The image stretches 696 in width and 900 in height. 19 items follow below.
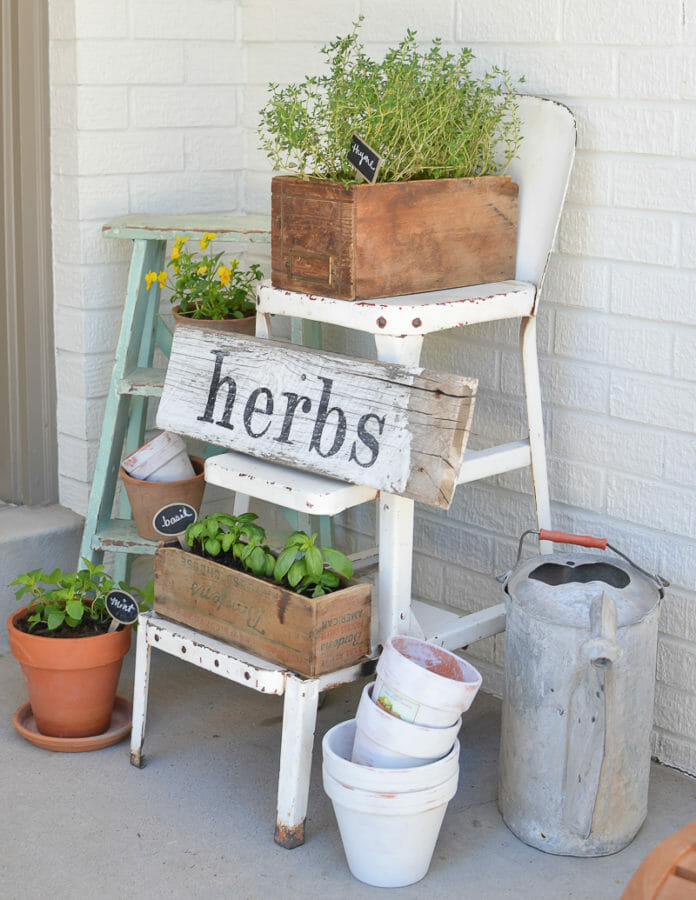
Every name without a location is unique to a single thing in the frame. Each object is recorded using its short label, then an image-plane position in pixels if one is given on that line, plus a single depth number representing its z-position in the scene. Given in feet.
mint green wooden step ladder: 8.77
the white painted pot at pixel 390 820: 6.48
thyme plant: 7.18
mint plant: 8.09
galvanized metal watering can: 6.76
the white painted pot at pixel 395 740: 6.56
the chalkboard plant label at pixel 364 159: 6.85
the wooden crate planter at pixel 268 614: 6.86
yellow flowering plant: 8.79
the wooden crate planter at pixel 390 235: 6.88
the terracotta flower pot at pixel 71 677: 7.88
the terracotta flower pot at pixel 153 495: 8.61
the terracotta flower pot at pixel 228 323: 8.53
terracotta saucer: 8.09
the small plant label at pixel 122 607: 7.82
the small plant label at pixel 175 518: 8.35
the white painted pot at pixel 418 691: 6.51
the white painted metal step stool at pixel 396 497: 6.83
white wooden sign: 6.57
